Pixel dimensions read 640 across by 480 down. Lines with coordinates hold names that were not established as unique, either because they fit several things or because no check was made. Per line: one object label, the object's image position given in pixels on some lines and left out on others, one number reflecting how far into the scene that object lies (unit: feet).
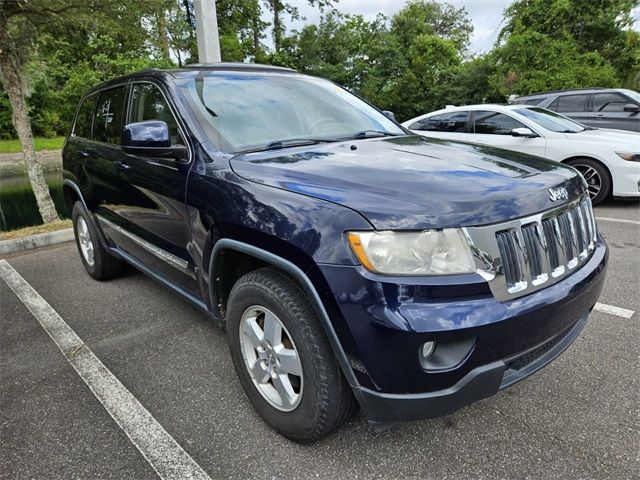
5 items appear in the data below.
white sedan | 19.61
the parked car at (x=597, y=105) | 28.76
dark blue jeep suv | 5.16
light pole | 20.17
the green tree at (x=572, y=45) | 57.72
